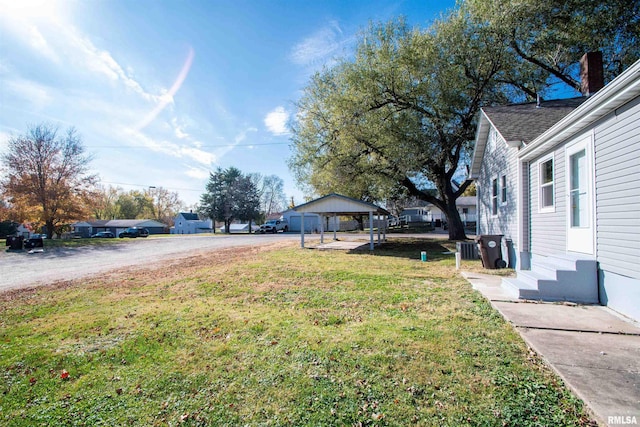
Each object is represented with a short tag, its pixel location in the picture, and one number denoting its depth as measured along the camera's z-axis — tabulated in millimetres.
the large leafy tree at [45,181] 24438
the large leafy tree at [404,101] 14727
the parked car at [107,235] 37225
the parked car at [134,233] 33875
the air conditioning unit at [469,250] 10844
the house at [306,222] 43872
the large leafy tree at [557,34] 12875
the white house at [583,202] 4160
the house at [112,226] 51531
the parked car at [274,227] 39906
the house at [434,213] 44438
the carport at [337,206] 14292
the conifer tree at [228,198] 44812
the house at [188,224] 54906
